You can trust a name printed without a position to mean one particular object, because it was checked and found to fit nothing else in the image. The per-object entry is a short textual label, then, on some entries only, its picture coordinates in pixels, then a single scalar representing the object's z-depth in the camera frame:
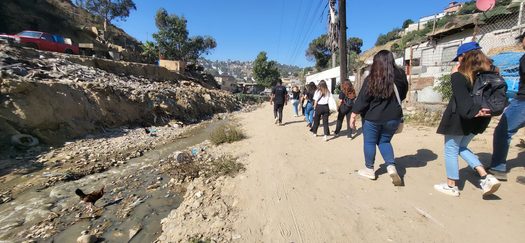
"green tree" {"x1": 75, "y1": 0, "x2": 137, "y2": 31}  42.22
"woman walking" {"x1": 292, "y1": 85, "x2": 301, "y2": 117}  12.16
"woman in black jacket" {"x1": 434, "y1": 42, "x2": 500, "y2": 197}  2.94
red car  13.94
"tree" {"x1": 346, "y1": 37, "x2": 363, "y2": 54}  61.53
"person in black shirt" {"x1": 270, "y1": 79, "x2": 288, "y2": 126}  10.23
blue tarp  6.40
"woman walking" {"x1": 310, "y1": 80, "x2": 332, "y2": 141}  7.11
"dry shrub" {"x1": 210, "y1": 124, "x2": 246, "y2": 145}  7.92
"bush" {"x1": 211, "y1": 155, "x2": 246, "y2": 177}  4.96
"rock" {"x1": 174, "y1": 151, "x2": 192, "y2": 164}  5.96
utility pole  11.13
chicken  4.11
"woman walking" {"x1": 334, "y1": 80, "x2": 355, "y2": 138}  6.93
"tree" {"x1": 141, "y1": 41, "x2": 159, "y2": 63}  35.19
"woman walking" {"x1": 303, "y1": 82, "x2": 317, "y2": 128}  9.23
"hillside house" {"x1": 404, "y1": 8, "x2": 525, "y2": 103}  9.12
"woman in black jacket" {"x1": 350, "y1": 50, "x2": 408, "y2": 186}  3.51
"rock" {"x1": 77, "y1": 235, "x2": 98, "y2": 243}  3.21
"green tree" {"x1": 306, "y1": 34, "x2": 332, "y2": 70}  57.03
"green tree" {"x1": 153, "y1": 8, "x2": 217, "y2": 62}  44.12
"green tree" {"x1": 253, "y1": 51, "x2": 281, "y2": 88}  62.72
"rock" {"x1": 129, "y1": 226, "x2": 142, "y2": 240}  3.35
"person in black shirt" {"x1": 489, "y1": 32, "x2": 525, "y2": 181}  3.39
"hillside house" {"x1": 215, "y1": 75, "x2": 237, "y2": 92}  55.56
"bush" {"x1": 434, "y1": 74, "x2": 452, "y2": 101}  8.56
